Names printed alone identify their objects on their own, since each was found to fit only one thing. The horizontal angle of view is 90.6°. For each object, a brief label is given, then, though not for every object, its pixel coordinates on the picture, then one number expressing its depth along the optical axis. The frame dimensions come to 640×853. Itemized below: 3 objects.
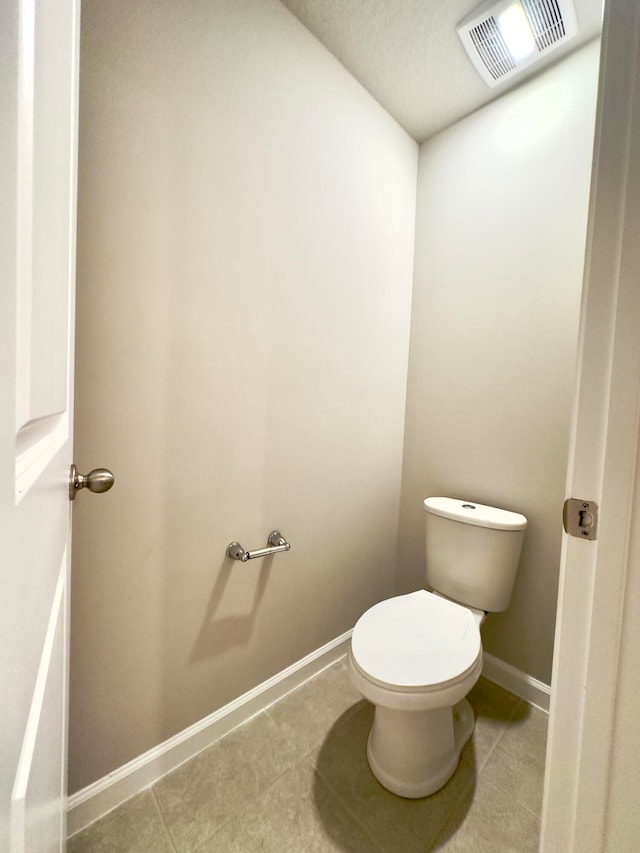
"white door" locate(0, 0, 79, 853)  0.19
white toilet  0.84
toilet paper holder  1.03
